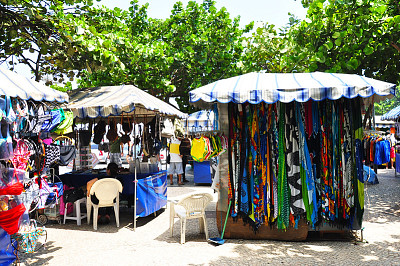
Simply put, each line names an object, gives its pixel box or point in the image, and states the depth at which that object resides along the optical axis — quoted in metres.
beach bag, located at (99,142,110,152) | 10.08
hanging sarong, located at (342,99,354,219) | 5.59
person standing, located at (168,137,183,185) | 12.54
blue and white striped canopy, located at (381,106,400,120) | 12.83
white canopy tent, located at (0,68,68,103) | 4.45
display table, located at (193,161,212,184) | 12.59
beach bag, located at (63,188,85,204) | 7.12
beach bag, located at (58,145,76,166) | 6.02
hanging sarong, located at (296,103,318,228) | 5.55
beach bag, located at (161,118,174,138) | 10.59
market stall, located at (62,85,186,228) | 6.68
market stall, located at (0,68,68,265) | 4.11
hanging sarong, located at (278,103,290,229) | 5.61
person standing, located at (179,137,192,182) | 12.31
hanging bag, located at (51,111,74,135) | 5.37
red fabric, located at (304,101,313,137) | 5.63
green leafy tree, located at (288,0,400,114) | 8.05
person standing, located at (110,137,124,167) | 10.33
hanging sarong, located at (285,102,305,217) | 5.58
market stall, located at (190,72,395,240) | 5.57
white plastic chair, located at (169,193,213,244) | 5.76
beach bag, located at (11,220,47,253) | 4.61
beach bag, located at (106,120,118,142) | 8.61
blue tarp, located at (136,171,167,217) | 7.05
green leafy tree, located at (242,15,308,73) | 14.55
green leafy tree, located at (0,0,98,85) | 7.88
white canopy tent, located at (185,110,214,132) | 12.59
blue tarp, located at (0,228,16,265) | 4.35
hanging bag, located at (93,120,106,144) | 8.64
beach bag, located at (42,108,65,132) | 5.03
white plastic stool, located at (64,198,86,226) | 7.14
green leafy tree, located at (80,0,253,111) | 14.80
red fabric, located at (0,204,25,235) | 4.08
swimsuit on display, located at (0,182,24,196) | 4.02
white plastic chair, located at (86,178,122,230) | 6.72
